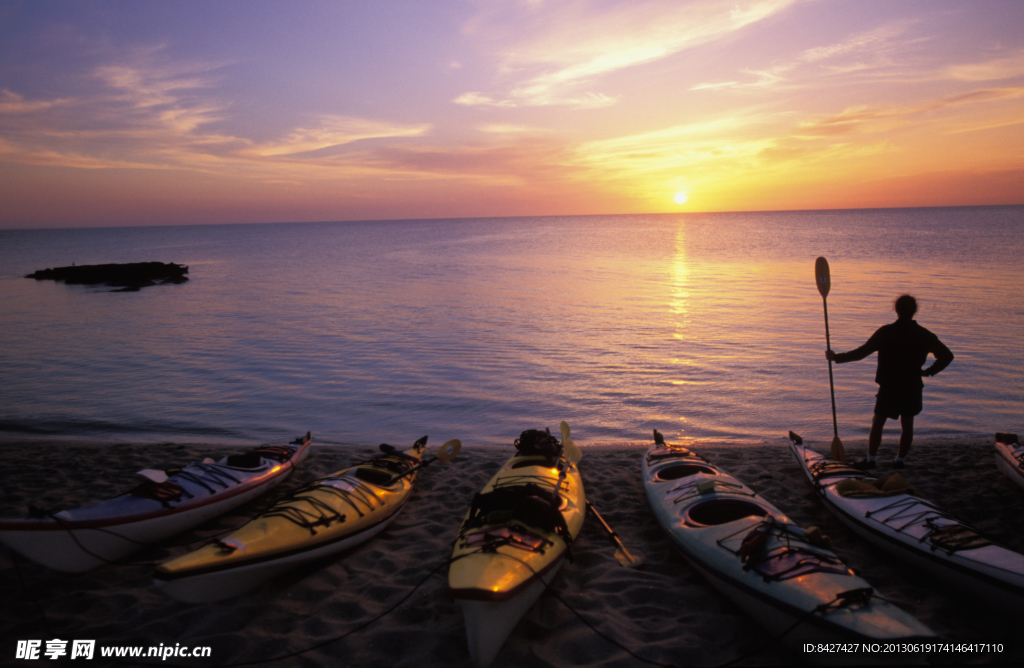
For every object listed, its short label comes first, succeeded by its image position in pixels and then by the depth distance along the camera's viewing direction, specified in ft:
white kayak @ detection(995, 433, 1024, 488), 16.72
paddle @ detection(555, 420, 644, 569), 13.78
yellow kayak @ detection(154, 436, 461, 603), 11.30
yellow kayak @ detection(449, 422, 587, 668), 10.19
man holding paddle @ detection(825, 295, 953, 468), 17.34
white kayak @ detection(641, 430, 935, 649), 9.47
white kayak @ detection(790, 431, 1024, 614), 10.80
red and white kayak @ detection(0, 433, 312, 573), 12.44
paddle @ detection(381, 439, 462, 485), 20.56
